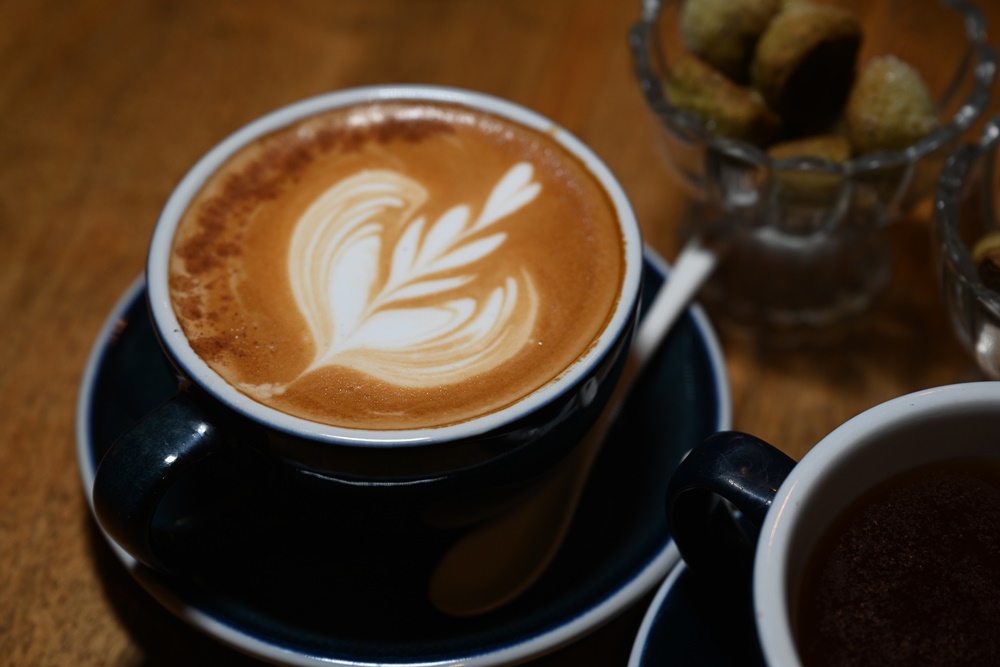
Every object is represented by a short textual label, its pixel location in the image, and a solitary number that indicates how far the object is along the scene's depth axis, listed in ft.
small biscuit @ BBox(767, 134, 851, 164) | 1.33
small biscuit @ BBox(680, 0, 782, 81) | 1.36
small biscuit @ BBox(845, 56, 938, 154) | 1.32
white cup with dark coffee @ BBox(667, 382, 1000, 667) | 0.98
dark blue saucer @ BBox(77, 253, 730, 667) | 1.11
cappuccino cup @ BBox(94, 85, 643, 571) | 1.08
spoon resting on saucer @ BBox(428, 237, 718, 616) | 1.16
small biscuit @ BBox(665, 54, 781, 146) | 1.34
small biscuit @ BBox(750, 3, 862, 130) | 1.32
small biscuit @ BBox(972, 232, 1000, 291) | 1.22
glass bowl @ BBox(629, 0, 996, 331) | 1.33
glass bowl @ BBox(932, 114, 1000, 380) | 1.21
